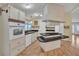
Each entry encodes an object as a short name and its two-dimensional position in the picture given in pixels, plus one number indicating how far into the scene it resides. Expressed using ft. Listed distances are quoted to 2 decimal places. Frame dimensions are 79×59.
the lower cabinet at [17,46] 3.67
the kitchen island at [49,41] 3.82
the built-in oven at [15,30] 3.62
